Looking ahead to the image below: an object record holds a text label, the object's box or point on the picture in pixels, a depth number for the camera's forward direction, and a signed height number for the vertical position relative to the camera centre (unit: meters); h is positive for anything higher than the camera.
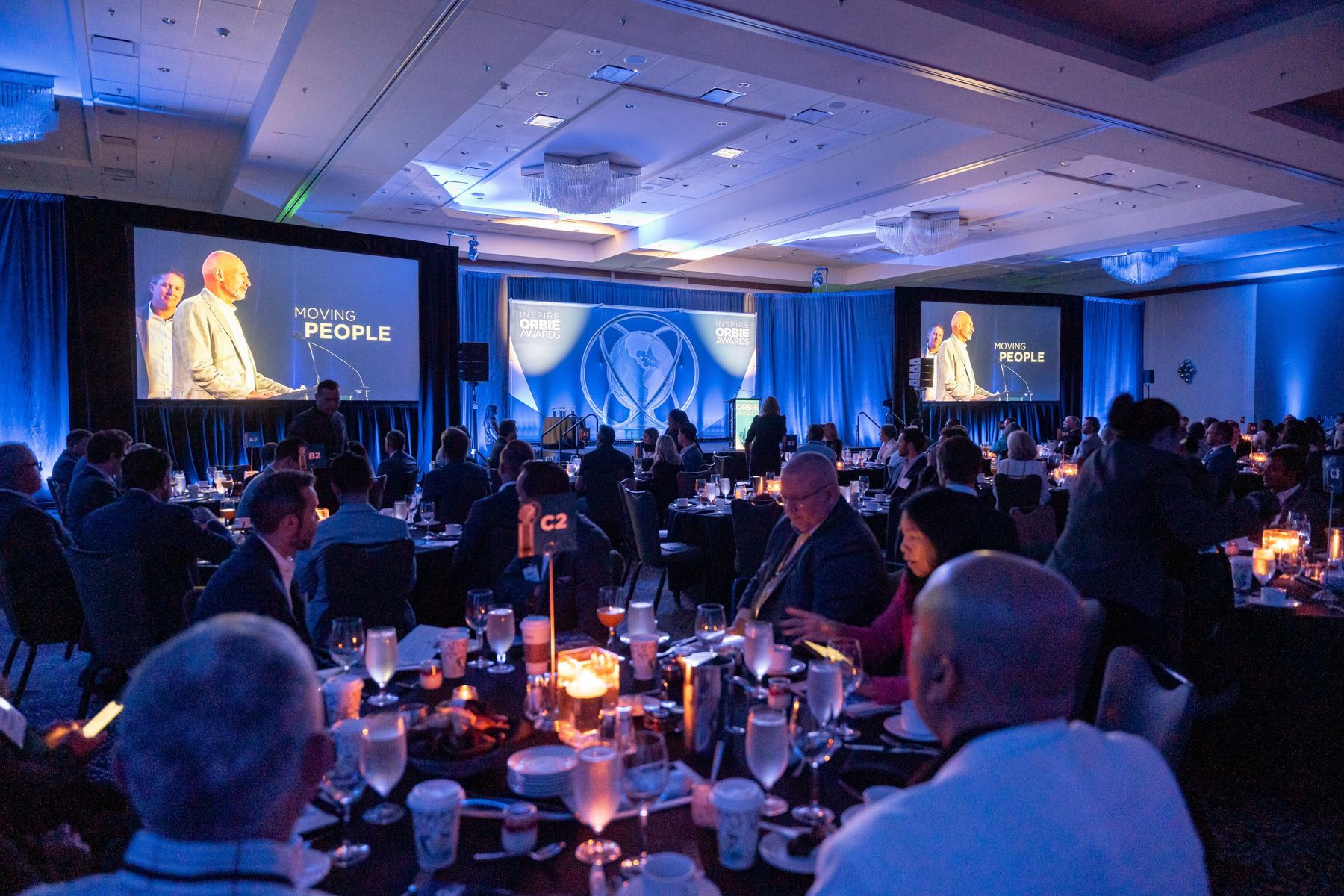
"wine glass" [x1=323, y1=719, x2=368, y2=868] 1.56 -0.66
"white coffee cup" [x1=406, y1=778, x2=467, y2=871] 1.42 -0.68
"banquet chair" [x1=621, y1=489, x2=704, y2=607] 6.01 -0.98
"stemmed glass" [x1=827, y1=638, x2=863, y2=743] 1.98 -0.60
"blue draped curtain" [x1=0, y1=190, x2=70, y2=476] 9.20 +0.89
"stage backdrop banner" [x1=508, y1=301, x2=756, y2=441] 14.71 +0.78
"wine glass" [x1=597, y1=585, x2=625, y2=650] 2.66 -0.61
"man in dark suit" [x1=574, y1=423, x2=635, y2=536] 7.69 -0.68
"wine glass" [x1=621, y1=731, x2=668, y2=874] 1.47 -0.63
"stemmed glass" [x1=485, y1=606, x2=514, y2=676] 2.53 -0.65
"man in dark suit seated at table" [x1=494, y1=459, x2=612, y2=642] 3.33 -0.63
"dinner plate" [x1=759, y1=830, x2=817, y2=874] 1.43 -0.76
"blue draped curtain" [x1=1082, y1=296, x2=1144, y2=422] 18.78 +1.30
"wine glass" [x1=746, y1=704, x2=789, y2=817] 1.58 -0.62
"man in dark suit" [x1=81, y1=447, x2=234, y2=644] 3.93 -0.59
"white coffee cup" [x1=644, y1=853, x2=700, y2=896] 1.23 -0.67
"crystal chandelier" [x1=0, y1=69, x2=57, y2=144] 7.44 +2.60
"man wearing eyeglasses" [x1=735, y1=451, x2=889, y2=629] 2.87 -0.51
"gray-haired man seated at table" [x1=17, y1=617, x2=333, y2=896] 0.90 -0.39
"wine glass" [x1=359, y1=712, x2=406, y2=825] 1.56 -0.62
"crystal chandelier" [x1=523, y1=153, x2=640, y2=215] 9.65 +2.48
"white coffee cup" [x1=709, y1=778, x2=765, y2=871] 1.45 -0.70
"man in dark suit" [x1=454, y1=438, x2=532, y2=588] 3.90 -0.58
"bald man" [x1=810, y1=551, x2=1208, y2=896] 0.96 -0.44
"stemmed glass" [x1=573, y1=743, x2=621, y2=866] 1.44 -0.64
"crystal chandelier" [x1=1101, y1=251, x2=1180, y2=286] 14.34 +2.33
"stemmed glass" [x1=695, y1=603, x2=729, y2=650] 2.65 -0.66
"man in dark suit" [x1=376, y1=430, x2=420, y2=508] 6.96 -0.51
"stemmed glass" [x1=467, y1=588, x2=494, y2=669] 2.67 -0.61
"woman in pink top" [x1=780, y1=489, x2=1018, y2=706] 2.52 -0.47
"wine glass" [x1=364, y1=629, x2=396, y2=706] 2.25 -0.65
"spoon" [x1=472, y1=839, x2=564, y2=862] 1.47 -0.76
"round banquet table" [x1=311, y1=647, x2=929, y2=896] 1.40 -0.76
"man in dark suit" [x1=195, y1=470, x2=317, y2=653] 2.59 -0.47
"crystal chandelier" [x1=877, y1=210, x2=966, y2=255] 12.23 +2.47
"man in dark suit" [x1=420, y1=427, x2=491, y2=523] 6.02 -0.53
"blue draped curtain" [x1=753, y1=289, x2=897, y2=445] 17.59 +1.09
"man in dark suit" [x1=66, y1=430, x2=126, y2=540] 4.96 -0.42
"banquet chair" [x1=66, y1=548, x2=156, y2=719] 3.65 -0.84
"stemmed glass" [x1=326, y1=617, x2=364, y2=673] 2.26 -0.61
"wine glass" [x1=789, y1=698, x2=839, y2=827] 1.60 -0.65
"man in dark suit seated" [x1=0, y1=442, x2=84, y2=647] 4.12 -0.77
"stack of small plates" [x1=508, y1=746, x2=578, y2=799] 1.68 -0.73
